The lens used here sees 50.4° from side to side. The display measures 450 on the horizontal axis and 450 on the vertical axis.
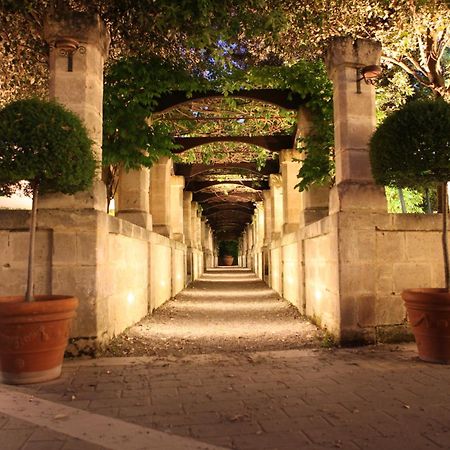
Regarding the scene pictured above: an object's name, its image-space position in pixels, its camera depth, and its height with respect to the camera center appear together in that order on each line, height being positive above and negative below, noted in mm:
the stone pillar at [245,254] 38203 +1481
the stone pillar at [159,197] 12383 +1954
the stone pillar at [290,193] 12094 +2007
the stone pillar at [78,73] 5152 +2239
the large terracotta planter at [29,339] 3977 -550
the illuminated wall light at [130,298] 7034 -380
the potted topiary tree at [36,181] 4008 +833
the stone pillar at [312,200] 8875 +1357
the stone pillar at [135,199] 9172 +1428
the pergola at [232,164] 9141 +3456
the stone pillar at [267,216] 18069 +2170
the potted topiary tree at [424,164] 4578 +1057
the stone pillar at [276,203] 15578 +2255
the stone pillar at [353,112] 5844 +1976
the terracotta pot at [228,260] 55031 +1389
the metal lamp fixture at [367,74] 5848 +2423
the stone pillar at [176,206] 15609 +2192
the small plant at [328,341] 5621 -844
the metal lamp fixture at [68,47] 5141 +2457
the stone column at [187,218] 19062 +2165
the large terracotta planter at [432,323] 4547 -502
